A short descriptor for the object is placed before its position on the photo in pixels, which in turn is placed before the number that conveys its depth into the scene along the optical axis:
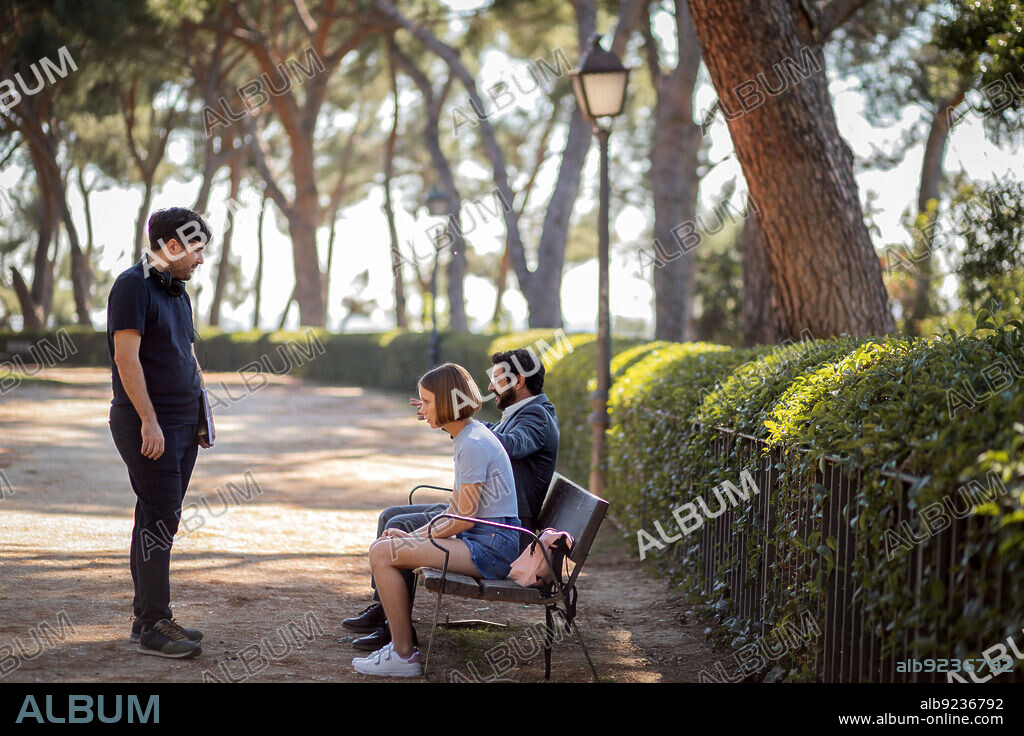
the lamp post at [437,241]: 19.80
